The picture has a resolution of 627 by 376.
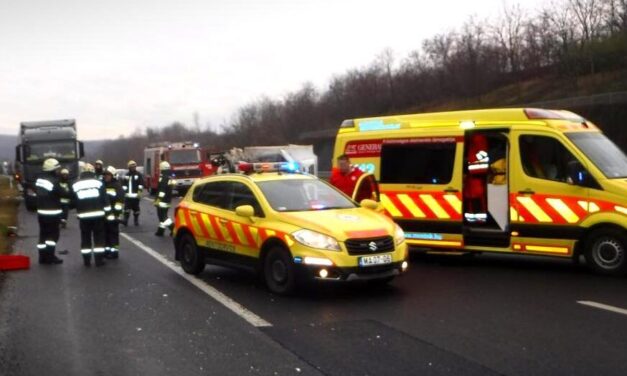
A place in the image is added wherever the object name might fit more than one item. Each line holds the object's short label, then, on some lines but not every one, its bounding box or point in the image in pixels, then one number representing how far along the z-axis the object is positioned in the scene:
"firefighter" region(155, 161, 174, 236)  16.33
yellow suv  8.09
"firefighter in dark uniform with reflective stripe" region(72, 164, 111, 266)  11.41
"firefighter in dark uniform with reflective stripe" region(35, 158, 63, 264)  11.54
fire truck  33.56
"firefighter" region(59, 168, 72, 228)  12.55
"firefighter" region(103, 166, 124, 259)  12.26
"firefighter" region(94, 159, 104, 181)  16.58
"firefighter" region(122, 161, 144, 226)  18.38
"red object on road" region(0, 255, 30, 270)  10.91
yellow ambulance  9.49
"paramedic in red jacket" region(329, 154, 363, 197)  11.59
